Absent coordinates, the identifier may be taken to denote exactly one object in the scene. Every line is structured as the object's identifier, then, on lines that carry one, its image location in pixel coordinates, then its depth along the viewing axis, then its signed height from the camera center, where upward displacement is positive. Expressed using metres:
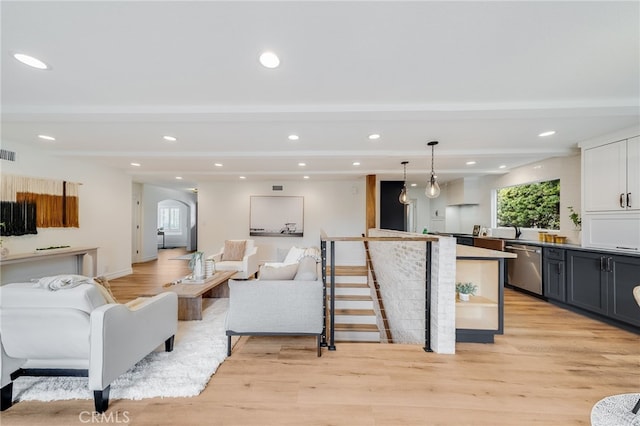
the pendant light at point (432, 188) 3.88 +0.45
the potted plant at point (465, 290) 2.85 -0.86
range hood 6.70 +0.70
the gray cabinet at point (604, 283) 3.02 -0.88
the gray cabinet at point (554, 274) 3.87 -0.92
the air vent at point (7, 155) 3.83 +0.92
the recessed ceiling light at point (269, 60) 1.82 +1.17
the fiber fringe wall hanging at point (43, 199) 3.85 +0.25
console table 3.73 -0.85
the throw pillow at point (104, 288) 1.93 -0.61
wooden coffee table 3.22 -1.12
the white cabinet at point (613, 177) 3.19 +0.57
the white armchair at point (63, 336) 1.64 -0.83
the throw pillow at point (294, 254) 3.97 -0.64
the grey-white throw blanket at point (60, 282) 1.68 -0.47
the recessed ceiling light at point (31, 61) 1.87 +1.18
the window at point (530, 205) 4.89 +0.26
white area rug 1.89 -1.37
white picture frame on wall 7.61 -0.05
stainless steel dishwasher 4.31 -0.94
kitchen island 2.77 -0.96
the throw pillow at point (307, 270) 2.61 -0.58
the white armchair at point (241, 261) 5.19 -1.03
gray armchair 2.44 -0.94
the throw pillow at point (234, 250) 5.76 -0.82
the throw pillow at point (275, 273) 2.71 -0.63
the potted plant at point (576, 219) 4.18 -0.03
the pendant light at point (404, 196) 5.03 +0.42
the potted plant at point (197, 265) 3.86 -0.79
